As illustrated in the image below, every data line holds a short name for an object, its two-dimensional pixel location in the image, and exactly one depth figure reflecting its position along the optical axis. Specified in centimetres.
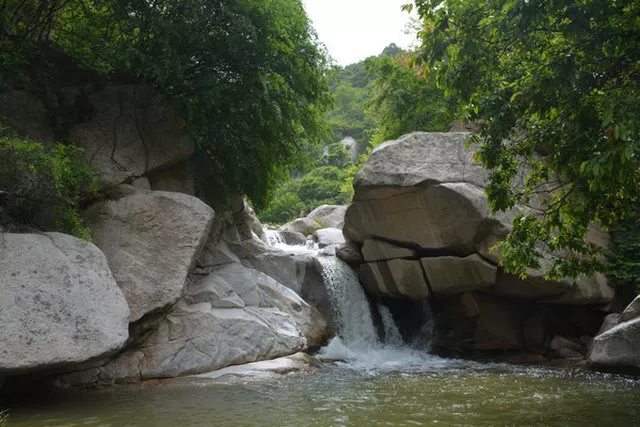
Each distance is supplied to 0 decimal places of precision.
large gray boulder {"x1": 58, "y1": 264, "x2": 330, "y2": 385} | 1032
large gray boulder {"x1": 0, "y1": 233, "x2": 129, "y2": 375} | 768
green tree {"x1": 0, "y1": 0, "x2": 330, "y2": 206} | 1179
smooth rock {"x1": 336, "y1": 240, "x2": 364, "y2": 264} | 1698
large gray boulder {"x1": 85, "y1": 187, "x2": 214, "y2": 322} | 1059
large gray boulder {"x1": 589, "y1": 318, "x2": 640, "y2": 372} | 1076
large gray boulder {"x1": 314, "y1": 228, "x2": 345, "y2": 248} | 2158
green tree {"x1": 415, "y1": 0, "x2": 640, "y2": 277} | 549
